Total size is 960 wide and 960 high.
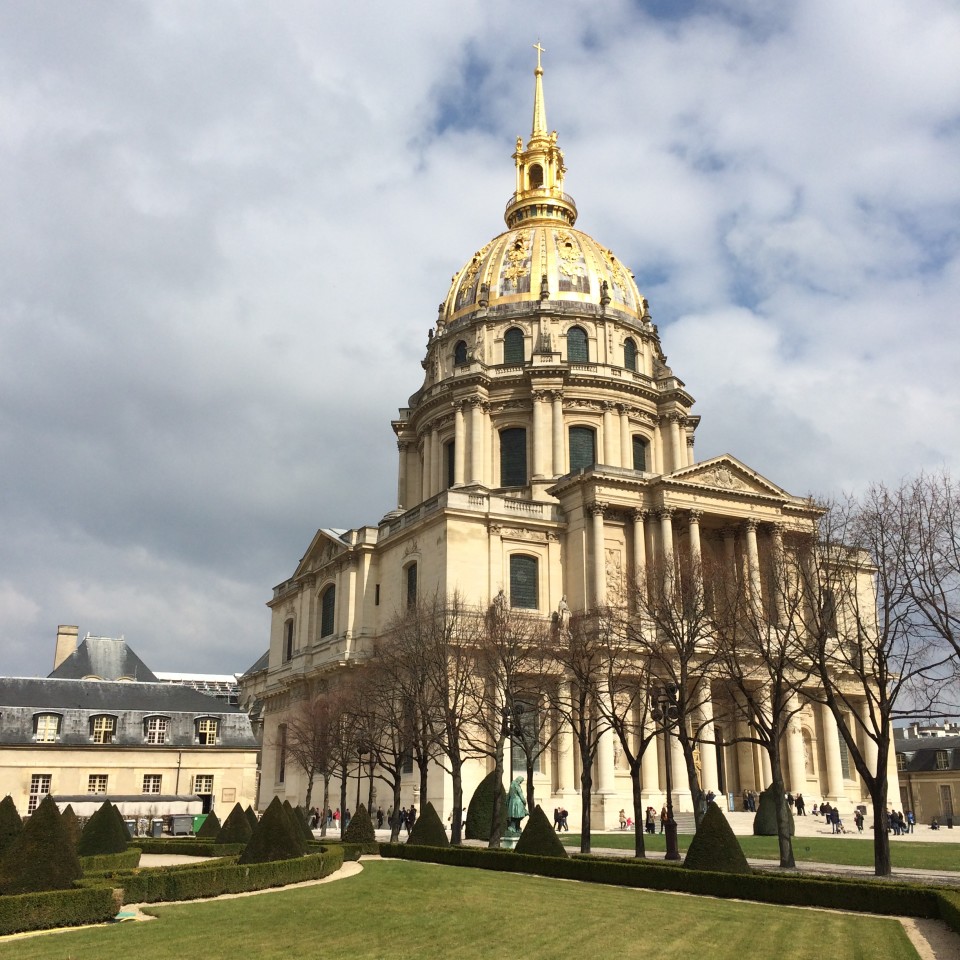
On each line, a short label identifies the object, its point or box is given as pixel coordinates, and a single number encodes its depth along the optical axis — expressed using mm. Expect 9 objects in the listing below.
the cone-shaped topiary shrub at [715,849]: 22031
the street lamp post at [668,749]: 27516
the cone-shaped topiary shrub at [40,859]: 17828
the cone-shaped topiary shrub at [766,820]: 40625
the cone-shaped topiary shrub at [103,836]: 28578
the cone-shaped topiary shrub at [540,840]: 26047
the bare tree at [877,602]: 24891
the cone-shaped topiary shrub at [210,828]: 38250
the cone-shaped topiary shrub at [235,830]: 33469
